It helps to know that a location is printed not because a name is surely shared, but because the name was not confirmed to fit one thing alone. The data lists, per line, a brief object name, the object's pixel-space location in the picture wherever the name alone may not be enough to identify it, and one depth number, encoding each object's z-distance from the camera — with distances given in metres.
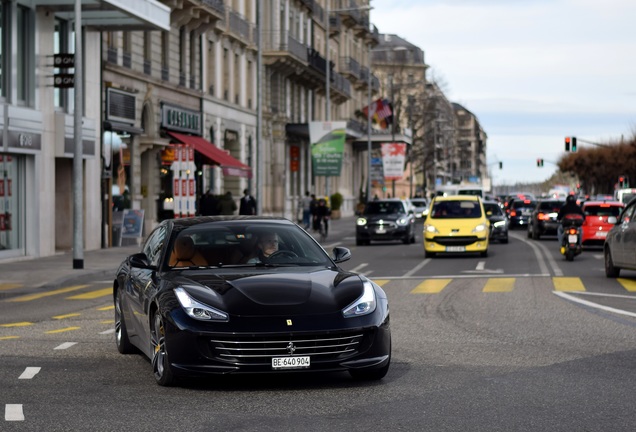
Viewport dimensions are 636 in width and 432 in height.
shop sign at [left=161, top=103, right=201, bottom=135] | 44.94
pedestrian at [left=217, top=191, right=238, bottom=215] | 45.53
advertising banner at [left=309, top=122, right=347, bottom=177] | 58.66
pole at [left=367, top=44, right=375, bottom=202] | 76.82
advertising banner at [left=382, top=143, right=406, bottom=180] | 79.56
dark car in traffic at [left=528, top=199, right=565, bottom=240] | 48.84
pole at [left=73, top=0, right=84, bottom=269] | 28.94
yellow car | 35.16
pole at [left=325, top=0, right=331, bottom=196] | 65.31
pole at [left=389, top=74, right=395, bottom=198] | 91.50
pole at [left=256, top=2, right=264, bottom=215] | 47.38
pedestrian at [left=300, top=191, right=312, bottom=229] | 58.22
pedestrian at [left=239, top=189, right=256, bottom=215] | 43.28
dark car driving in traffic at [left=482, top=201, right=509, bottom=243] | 44.75
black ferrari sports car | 9.71
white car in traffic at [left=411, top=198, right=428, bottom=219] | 81.88
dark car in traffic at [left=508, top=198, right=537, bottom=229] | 64.56
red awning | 46.44
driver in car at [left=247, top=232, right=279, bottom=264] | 11.16
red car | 38.25
